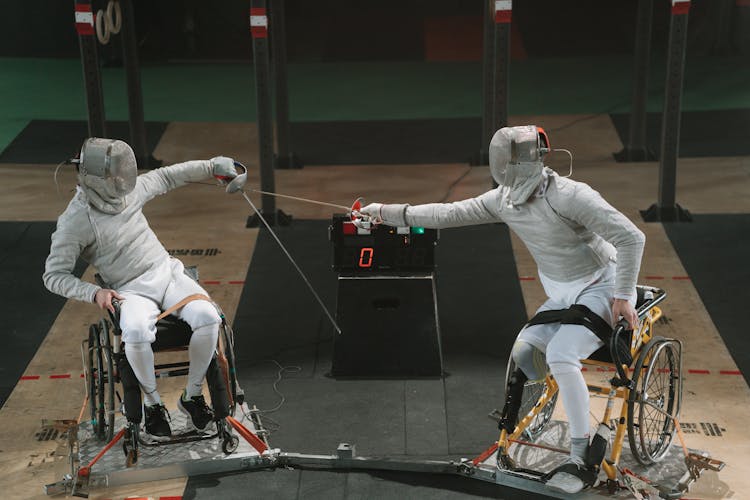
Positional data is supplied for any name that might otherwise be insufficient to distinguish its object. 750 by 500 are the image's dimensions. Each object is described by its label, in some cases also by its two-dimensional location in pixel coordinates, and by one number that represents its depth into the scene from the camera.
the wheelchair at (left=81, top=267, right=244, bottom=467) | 5.78
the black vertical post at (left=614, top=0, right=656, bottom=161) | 10.62
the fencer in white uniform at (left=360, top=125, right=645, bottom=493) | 5.35
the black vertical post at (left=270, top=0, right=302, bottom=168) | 10.62
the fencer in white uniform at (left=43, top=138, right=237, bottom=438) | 5.71
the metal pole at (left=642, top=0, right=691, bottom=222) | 8.98
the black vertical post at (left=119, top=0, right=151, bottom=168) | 10.80
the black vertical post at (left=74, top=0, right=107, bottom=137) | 9.29
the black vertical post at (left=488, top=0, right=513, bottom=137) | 9.18
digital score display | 7.03
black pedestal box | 6.93
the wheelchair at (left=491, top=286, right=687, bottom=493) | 5.45
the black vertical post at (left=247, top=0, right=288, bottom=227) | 9.14
